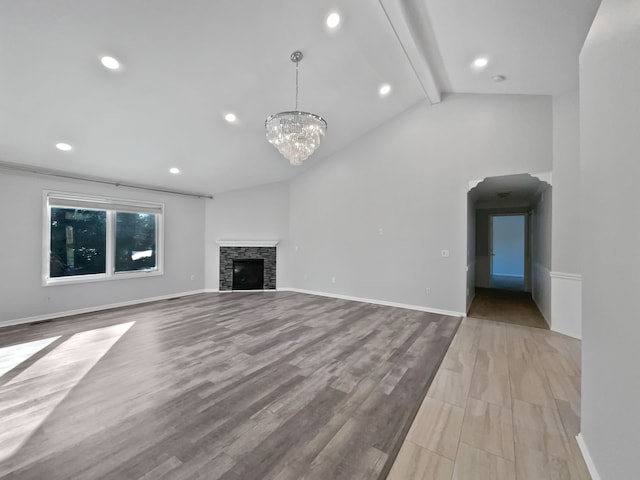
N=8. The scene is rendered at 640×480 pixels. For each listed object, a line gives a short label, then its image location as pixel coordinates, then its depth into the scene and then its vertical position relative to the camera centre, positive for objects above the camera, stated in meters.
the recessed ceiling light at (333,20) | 3.00 +2.55
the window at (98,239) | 4.67 +0.02
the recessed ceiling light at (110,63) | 2.77 +1.88
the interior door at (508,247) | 10.84 -0.18
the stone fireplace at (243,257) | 6.97 -0.44
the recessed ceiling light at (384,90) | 4.36 +2.56
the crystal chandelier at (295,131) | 3.24 +1.38
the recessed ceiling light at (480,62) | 3.46 +2.41
